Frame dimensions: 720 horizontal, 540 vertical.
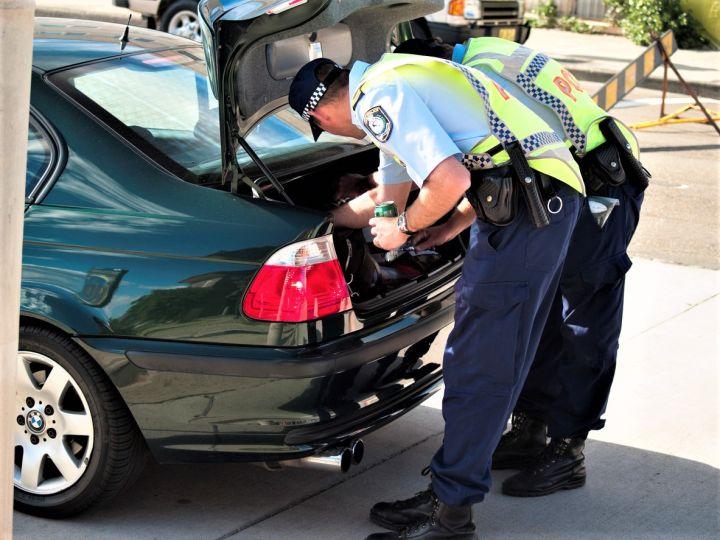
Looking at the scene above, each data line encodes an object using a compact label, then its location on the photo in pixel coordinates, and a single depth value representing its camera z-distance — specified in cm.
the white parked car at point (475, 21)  1202
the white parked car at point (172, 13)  1283
